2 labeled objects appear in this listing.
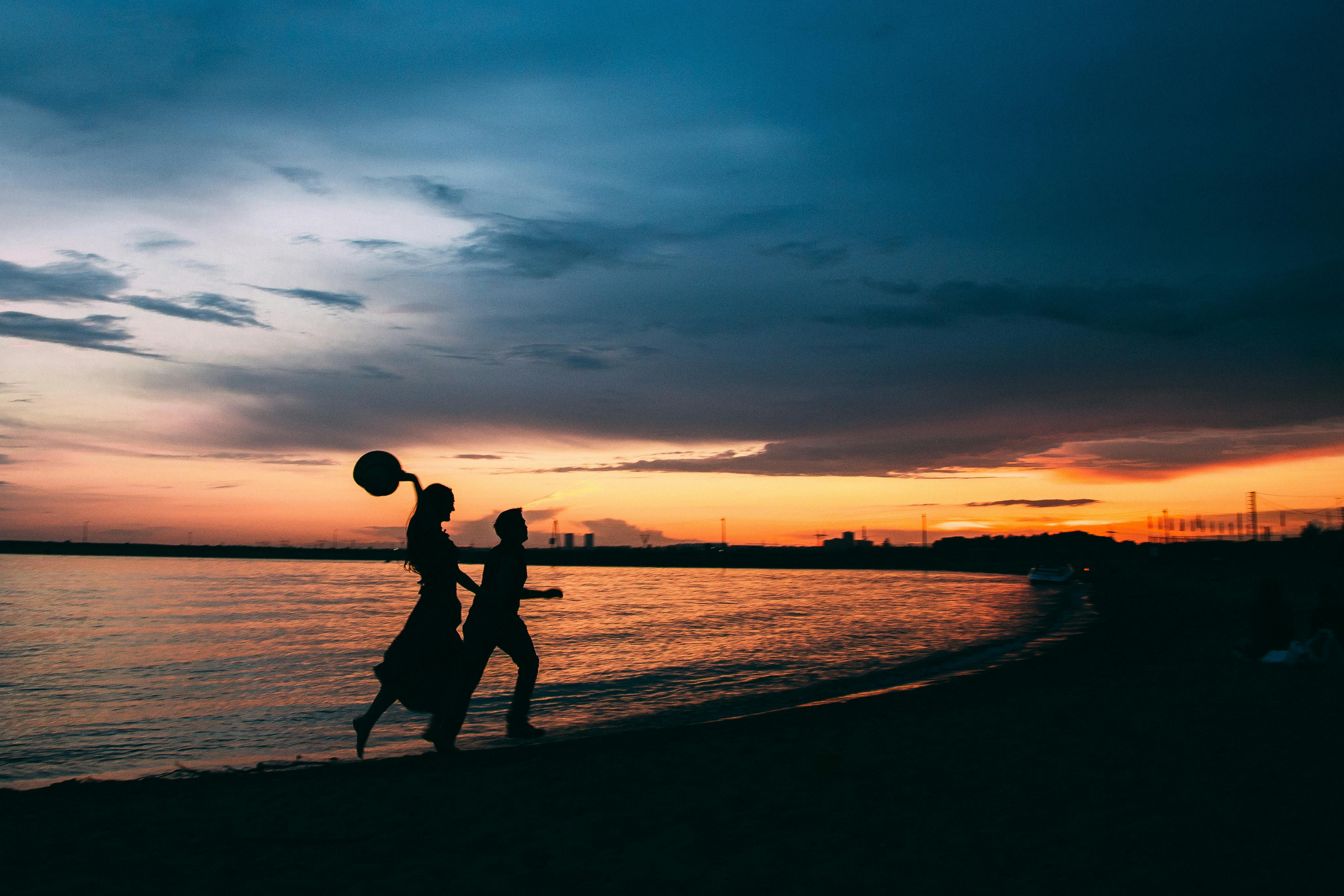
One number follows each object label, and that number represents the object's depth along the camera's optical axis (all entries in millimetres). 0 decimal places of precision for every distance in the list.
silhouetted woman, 7066
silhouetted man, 7820
